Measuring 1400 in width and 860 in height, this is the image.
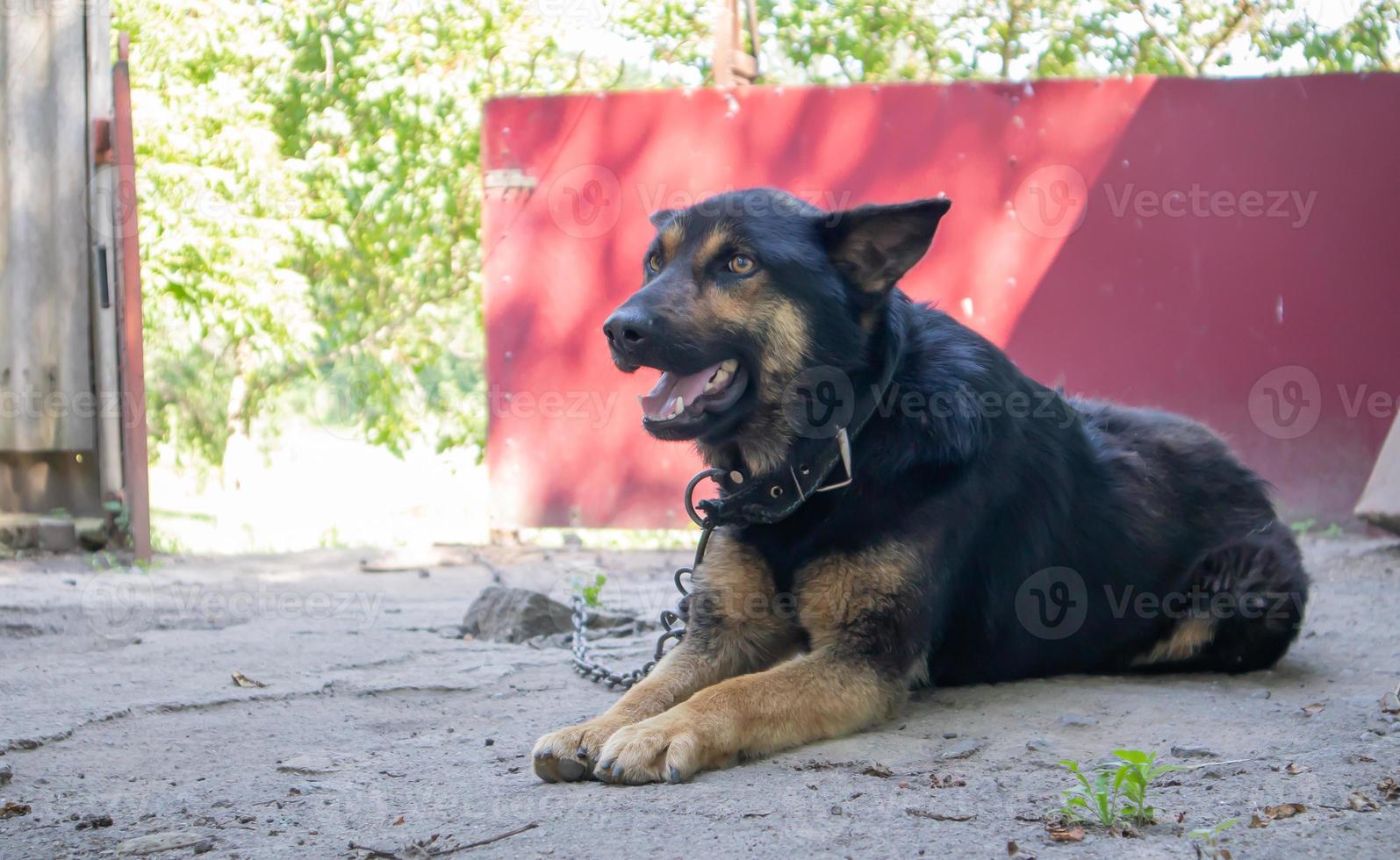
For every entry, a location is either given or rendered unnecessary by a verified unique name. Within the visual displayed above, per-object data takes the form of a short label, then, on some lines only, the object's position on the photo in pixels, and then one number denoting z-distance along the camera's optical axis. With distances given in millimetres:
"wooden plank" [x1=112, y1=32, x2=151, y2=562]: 6672
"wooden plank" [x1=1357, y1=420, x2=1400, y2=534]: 5969
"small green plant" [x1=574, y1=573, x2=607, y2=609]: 5047
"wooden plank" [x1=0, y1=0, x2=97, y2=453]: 6754
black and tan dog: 3191
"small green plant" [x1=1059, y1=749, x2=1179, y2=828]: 2240
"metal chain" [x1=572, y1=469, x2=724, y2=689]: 3582
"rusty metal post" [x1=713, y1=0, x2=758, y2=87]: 8461
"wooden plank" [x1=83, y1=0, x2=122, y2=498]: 6680
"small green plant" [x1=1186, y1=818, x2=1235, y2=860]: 2062
